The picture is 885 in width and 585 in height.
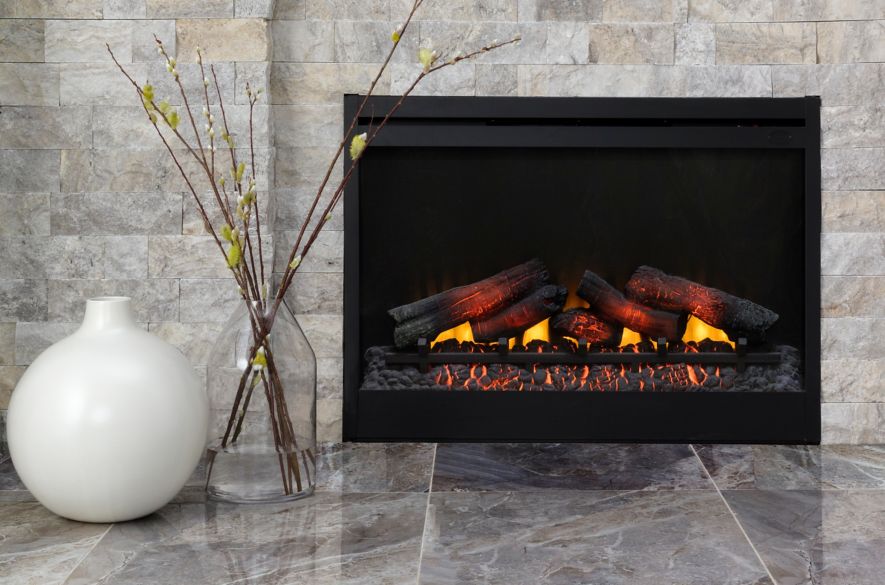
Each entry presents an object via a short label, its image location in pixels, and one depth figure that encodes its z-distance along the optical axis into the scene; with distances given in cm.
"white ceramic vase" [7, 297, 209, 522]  190
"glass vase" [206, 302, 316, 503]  215
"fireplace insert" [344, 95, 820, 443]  263
